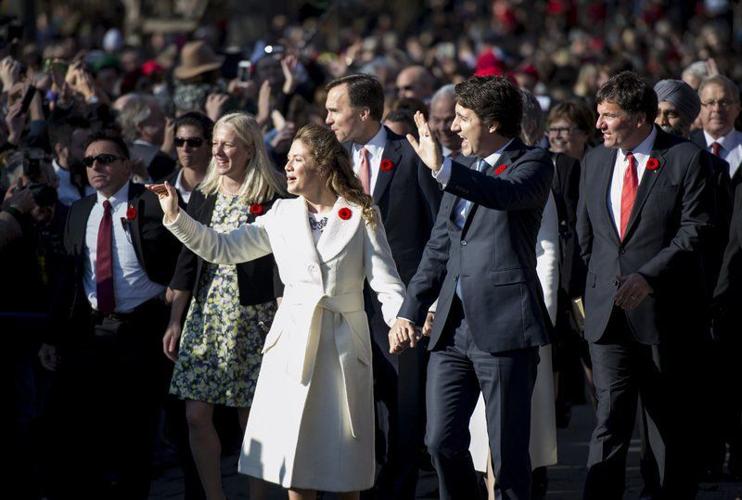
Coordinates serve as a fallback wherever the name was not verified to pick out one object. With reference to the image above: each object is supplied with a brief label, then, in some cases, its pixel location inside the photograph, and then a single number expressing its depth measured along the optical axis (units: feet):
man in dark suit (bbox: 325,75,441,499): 49.03
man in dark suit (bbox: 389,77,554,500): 41.32
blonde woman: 48.08
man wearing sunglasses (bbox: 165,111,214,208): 55.16
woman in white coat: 43.34
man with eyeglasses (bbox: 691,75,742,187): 59.77
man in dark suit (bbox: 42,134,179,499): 50.67
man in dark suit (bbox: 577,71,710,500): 44.73
